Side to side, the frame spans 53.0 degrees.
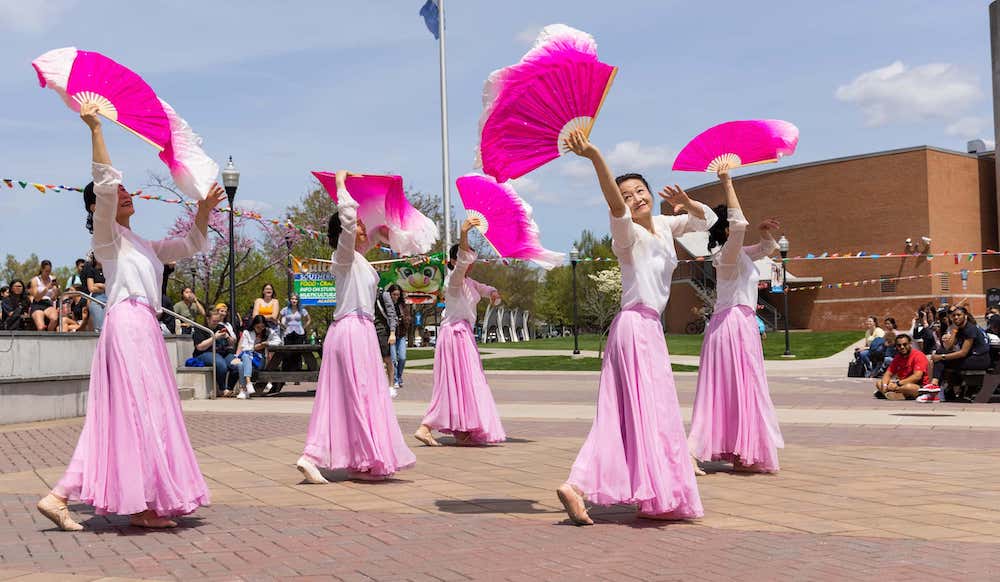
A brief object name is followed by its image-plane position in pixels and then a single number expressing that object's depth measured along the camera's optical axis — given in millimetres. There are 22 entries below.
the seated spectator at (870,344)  24656
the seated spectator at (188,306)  19534
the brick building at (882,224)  55844
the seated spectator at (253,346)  19125
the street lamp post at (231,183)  20812
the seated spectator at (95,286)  16875
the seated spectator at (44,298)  17625
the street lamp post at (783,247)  33281
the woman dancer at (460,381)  10711
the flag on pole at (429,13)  34375
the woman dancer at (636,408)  6219
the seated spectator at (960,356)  16406
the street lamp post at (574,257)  35722
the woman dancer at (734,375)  8430
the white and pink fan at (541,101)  6273
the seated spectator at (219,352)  18922
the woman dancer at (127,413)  6156
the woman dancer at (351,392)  8148
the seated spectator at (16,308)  17781
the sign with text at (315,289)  30906
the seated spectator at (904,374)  17141
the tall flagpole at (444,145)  33094
